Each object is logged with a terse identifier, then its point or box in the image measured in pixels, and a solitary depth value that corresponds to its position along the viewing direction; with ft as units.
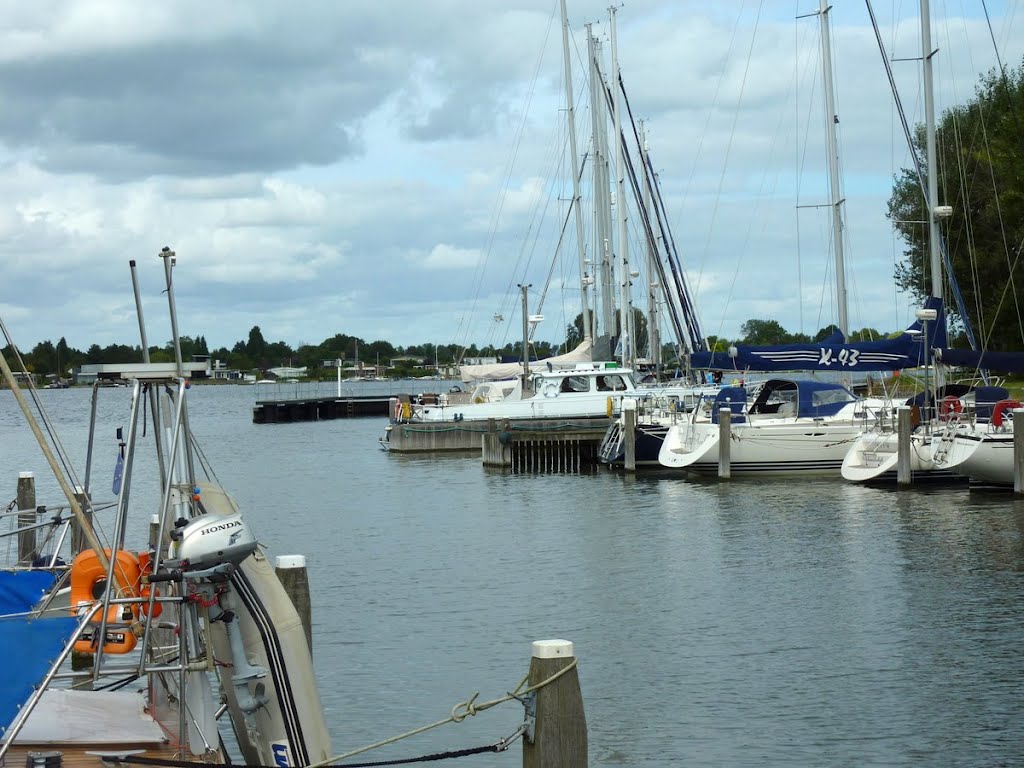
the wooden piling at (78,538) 49.27
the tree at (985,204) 185.78
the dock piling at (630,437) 133.28
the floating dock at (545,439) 145.48
